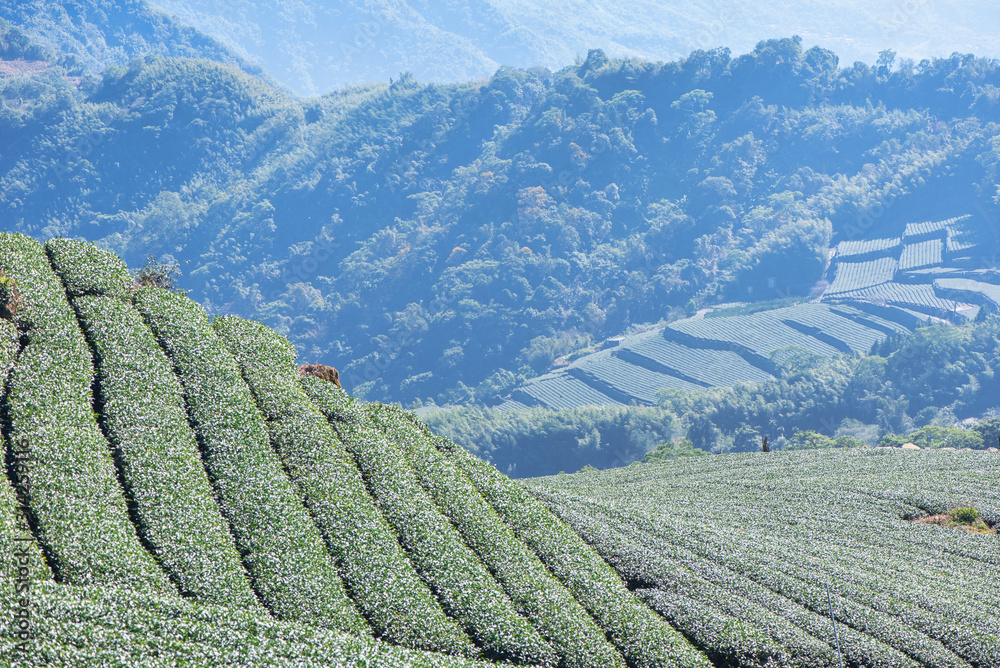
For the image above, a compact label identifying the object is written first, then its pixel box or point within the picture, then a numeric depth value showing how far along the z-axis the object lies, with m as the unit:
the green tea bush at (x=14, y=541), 17.80
